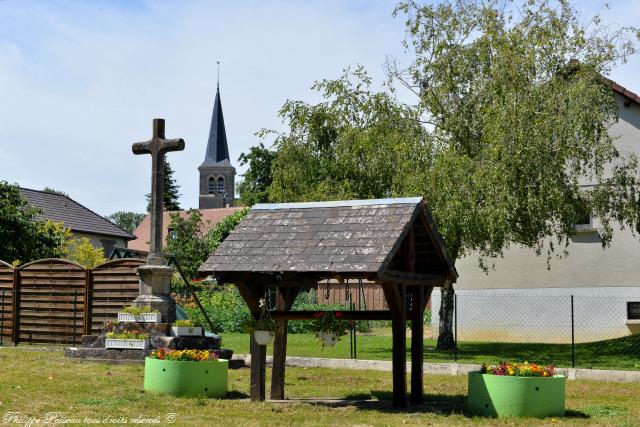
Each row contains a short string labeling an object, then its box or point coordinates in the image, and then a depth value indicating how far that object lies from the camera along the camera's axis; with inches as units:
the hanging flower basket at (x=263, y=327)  502.6
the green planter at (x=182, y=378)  522.9
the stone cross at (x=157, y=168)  743.1
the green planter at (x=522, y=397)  469.7
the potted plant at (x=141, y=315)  700.7
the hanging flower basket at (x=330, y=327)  510.0
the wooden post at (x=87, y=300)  845.8
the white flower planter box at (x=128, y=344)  687.1
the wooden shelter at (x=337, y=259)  481.4
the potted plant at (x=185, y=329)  697.6
